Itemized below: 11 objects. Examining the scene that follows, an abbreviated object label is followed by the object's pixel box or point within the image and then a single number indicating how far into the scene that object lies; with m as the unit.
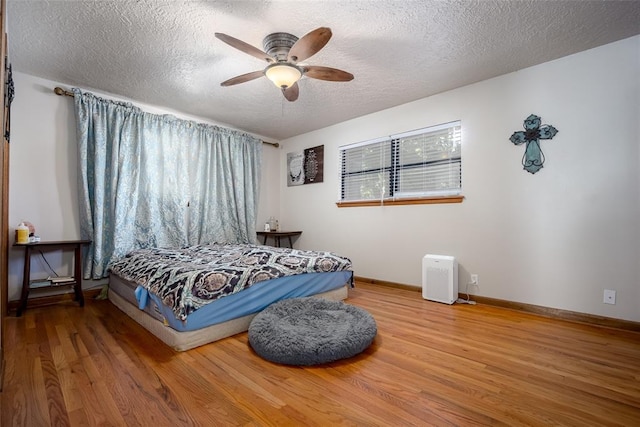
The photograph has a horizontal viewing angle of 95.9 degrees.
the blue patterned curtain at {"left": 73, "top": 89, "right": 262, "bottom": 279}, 3.18
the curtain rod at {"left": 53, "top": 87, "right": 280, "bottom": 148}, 3.04
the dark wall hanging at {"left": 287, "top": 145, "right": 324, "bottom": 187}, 4.70
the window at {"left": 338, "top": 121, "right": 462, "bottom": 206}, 3.33
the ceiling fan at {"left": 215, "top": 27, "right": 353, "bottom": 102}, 2.08
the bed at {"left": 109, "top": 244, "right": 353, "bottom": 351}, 2.02
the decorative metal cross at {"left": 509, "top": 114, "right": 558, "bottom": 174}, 2.71
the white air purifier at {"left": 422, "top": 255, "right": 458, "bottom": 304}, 3.03
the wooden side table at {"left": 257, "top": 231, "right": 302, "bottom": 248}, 4.69
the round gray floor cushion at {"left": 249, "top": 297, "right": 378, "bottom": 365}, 1.75
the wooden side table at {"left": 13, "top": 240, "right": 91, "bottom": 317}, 2.63
